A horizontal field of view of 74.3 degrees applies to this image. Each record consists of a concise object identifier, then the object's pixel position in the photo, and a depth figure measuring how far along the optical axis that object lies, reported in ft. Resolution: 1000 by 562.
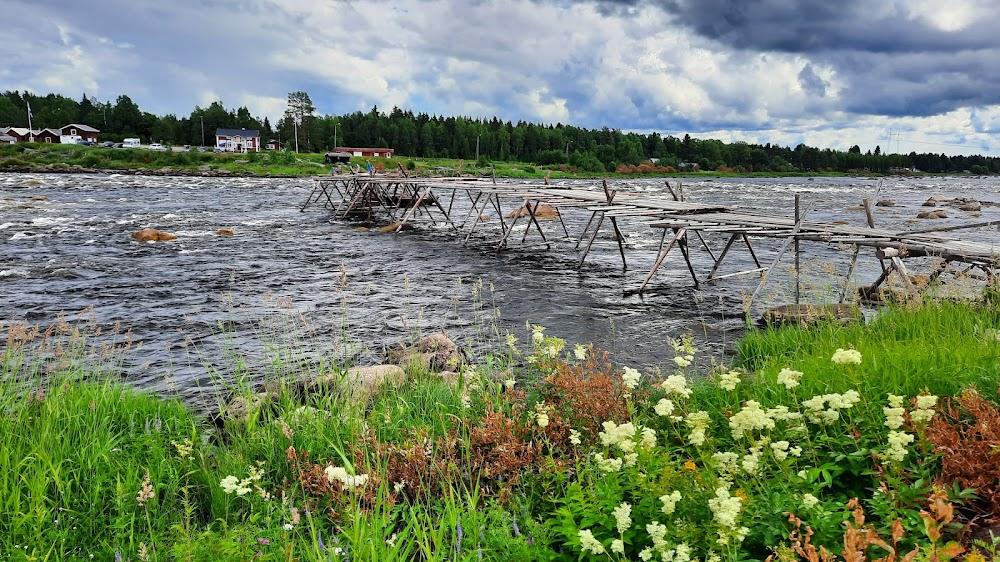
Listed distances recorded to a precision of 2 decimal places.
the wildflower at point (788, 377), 12.80
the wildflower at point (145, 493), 11.39
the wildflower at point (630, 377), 13.84
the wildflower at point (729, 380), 13.83
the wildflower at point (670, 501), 9.82
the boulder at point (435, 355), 26.71
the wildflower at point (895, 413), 10.86
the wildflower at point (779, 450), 11.08
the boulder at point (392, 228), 92.02
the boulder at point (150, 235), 75.77
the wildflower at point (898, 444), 10.36
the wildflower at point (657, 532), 9.20
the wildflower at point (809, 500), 9.73
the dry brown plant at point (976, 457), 11.28
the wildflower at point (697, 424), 11.77
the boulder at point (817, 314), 26.22
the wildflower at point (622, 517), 9.34
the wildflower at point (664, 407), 12.17
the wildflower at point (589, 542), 9.25
